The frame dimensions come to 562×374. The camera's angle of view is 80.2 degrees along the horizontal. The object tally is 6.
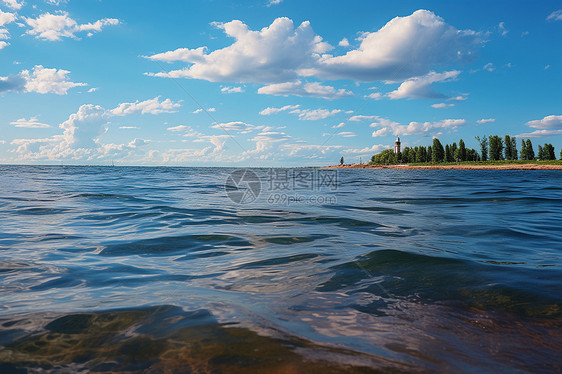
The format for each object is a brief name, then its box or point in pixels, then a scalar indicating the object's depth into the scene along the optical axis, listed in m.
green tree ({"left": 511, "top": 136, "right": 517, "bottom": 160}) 125.69
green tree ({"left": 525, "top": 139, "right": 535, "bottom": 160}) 122.25
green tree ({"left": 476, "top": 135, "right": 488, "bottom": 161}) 132.75
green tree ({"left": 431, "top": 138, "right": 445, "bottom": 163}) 146.96
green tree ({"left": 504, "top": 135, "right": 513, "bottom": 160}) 126.74
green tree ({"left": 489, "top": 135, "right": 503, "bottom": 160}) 127.62
